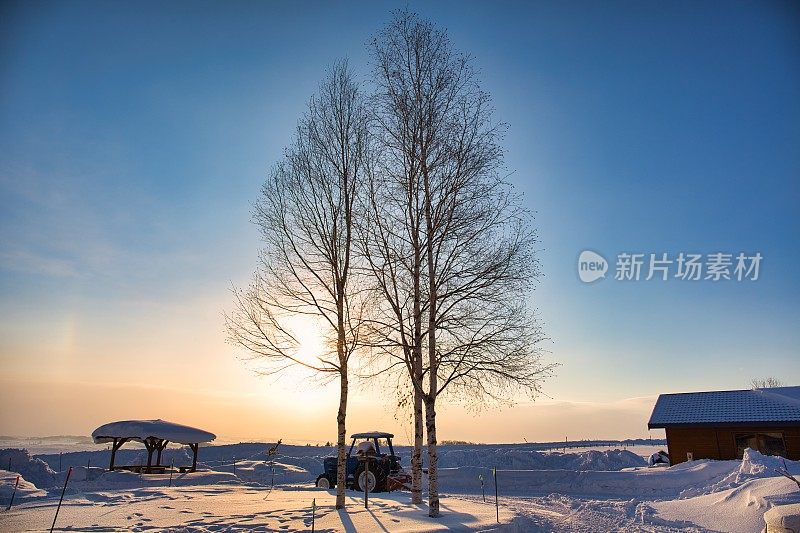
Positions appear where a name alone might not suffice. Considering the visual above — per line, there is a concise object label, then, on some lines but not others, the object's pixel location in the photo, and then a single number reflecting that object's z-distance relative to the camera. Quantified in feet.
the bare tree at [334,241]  47.34
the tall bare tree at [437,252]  43.83
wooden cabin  81.71
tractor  65.21
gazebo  80.84
